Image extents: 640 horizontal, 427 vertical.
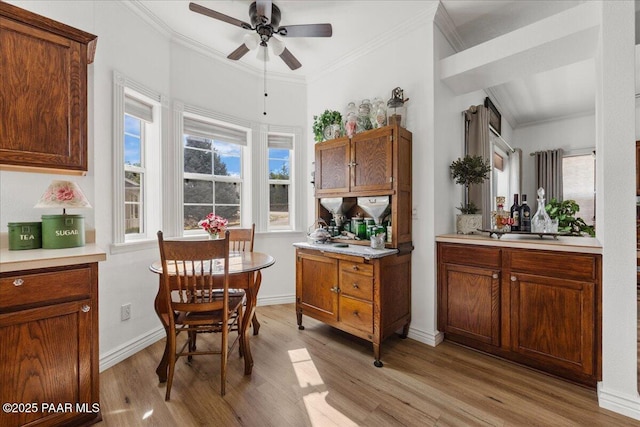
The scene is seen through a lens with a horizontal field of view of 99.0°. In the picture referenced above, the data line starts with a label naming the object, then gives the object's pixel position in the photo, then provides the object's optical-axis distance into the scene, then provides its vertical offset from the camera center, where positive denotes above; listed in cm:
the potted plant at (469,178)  261 +31
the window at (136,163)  228 +46
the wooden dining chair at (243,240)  271 -31
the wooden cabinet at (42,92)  149 +70
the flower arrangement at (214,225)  231 -12
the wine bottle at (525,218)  248 -8
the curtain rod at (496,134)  387 +116
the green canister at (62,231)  165 -12
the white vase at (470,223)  268 -13
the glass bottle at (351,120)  277 +94
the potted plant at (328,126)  300 +95
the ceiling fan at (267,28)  204 +146
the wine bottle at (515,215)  253 -5
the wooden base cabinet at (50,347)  129 -69
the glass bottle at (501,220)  252 -9
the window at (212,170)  311 +49
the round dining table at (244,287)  188 -58
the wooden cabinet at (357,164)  248 +46
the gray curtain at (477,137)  312 +85
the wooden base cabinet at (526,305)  181 -73
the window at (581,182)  507 +52
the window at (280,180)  369 +41
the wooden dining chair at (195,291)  168 -54
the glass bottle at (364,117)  280 +96
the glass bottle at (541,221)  225 -9
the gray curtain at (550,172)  521 +73
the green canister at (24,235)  160 -14
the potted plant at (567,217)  333 -10
